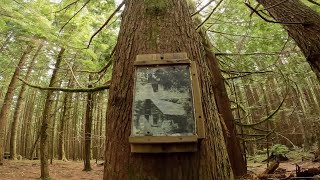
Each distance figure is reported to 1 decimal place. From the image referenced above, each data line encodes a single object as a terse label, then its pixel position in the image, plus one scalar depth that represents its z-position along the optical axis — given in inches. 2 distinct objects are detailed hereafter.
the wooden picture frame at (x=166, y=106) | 42.8
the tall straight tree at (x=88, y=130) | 350.9
